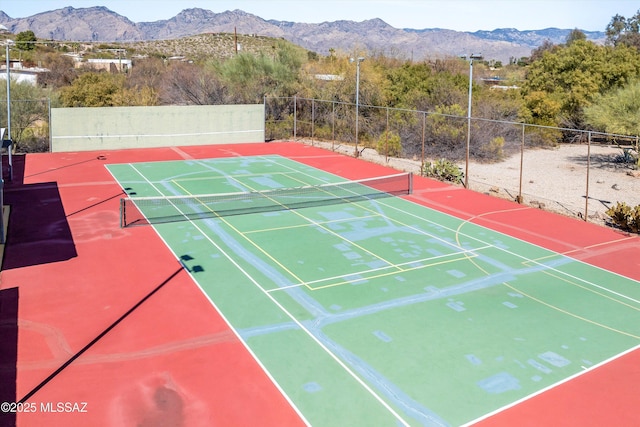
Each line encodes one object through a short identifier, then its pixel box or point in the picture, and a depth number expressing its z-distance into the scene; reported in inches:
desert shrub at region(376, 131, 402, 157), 1237.7
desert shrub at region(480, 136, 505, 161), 1232.2
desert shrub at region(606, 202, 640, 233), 687.7
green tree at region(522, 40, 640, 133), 1544.0
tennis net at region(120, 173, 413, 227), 719.7
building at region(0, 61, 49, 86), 2195.4
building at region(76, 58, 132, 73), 2874.0
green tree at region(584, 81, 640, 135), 1140.5
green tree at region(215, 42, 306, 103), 1614.2
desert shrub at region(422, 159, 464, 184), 982.4
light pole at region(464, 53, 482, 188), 836.6
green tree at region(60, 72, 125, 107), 1504.7
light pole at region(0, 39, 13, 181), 856.1
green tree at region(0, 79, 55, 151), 1252.1
